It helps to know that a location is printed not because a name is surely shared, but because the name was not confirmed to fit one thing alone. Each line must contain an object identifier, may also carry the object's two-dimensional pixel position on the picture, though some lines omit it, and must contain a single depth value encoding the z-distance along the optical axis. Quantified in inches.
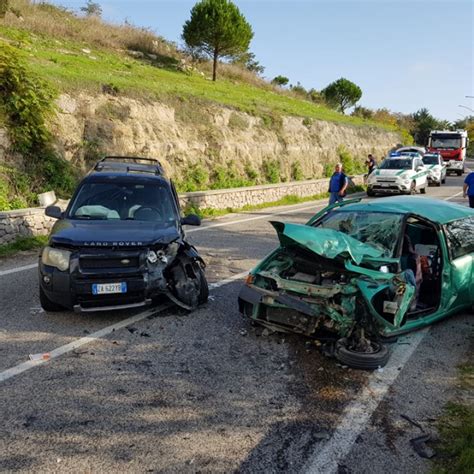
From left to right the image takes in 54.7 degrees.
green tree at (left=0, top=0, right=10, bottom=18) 896.9
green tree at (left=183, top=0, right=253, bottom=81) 1328.7
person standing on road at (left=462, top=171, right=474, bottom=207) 465.3
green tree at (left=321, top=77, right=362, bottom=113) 2787.9
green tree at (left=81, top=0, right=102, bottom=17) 1367.0
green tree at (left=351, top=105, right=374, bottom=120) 2644.7
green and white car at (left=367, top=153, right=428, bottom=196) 852.0
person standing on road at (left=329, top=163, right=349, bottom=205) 585.3
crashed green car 179.0
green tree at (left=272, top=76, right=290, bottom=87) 2486.2
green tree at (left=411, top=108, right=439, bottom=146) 3134.8
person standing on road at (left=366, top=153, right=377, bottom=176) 1061.8
